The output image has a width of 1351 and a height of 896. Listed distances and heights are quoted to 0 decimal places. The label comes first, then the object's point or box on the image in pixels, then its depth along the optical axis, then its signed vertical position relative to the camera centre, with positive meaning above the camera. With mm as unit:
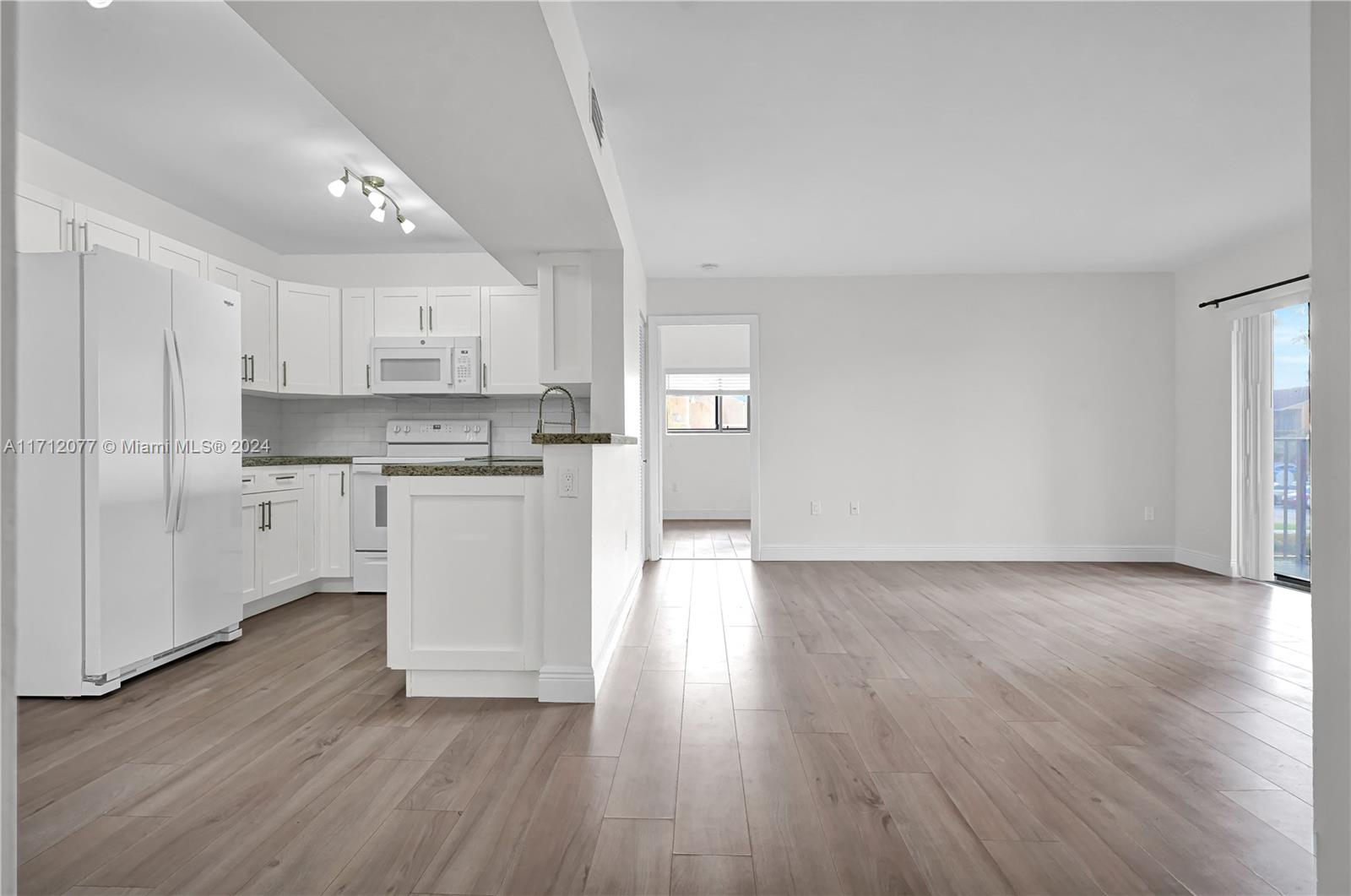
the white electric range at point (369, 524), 4785 -511
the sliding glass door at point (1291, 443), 4836 +61
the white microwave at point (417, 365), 4934 +594
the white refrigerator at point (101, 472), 2781 -96
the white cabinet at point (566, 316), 3908 +745
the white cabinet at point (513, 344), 5027 +757
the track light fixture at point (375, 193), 3512 +1426
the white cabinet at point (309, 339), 4816 +770
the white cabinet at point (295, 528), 4141 -506
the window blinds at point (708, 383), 9977 +948
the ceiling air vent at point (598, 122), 2628 +1263
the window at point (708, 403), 10008 +673
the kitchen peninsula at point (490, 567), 2777 -466
